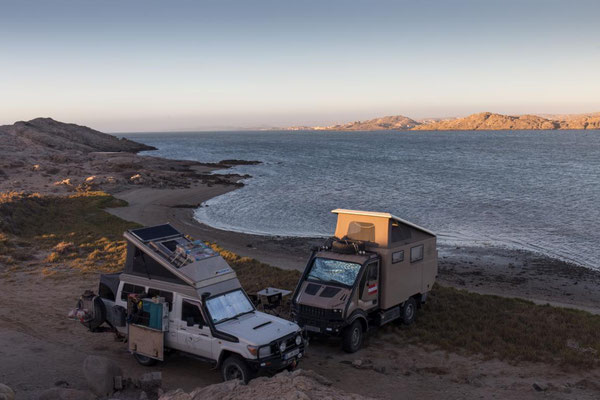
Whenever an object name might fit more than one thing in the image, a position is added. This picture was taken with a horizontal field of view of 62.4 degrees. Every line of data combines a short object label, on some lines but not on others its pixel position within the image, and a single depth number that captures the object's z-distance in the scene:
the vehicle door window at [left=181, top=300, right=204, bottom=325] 11.24
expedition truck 13.27
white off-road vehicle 10.69
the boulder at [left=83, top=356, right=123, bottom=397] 10.12
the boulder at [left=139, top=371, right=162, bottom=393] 10.16
